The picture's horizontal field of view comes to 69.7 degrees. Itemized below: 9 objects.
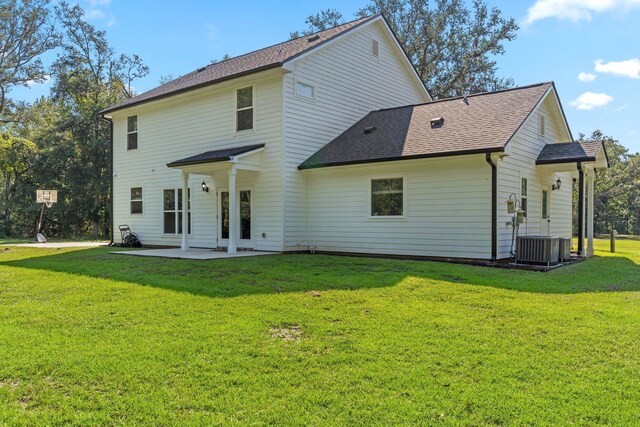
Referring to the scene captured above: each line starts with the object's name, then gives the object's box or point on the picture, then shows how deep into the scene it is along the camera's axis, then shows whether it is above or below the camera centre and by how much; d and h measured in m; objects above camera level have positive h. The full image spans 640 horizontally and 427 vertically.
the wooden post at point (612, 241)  15.03 -1.01
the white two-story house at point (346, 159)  10.78 +1.30
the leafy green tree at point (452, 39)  25.11 +9.48
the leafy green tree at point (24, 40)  26.66 +9.98
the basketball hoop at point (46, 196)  19.05 +0.49
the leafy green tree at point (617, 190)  40.38 +1.98
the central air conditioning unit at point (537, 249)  9.85 -0.84
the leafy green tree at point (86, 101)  24.58 +6.28
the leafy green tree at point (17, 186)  24.56 +1.23
